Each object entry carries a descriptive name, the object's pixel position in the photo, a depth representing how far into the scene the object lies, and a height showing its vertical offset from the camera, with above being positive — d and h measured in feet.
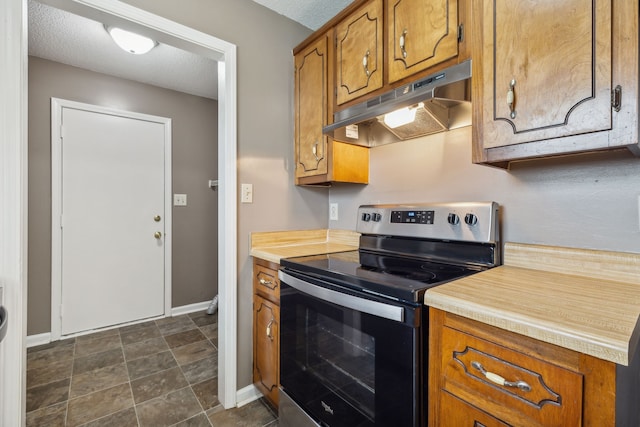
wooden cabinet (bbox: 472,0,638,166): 2.46 +1.31
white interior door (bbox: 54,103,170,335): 8.17 -0.18
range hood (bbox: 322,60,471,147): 3.58 +1.53
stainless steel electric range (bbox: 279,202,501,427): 2.77 -1.15
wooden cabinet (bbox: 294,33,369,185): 5.48 +1.61
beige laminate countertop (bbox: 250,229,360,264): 5.23 -0.69
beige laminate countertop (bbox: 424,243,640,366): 1.86 -0.75
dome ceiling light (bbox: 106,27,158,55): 6.25 +3.83
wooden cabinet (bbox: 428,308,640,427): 1.87 -1.27
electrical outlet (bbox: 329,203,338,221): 6.87 +0.02
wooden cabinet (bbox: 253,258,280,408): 4.89 -2.10
